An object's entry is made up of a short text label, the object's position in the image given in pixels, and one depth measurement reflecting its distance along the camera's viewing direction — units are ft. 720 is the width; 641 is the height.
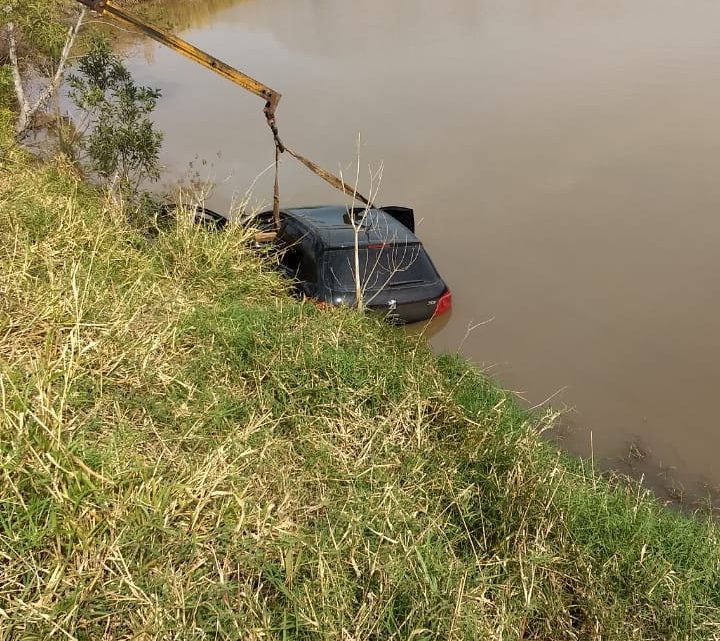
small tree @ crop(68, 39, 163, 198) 25.11
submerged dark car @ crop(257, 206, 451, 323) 20.43
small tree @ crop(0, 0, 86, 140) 29.04
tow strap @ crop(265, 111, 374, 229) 22.35
